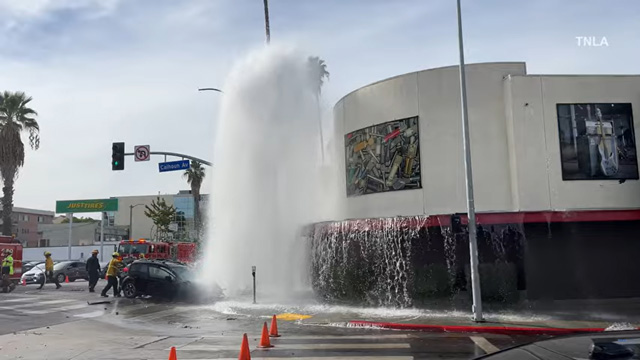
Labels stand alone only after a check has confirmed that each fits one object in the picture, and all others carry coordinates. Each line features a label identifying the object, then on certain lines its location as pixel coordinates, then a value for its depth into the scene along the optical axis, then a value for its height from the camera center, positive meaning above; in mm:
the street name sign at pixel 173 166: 24531 +3488
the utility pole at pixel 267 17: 32406 +13557
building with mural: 17250 +1126
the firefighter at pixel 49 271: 25920 -1344
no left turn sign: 23448 +3939
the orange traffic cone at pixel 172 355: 7777 -1668
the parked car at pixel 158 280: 19156 -1410
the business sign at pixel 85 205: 54656 +3952
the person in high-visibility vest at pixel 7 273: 23625 -1212
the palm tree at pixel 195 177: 56500 +6807
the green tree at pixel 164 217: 58781 +2727
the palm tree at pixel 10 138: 36719 +7539
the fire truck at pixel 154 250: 34906 -587
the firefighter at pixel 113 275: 20719 -1265
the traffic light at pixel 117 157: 22969 +3701
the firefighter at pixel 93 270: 22938 -1153
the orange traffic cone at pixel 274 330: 11691 -2037
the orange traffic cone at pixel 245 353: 8281 -1778
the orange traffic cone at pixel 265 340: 10320 -1988
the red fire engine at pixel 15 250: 26194 -229
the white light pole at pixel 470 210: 14016 +593
